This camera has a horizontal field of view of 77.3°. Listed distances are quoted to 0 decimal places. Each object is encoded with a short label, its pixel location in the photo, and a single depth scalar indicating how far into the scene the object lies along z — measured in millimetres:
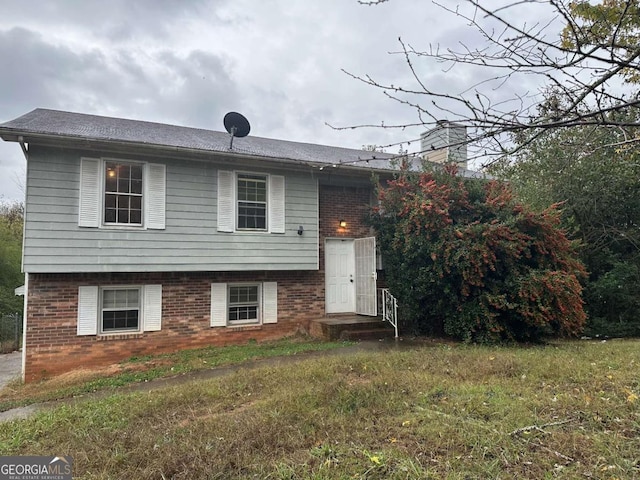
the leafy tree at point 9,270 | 14492
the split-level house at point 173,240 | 7629
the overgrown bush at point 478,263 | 7875
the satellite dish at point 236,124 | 9820
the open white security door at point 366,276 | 9742
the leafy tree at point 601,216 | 10297
